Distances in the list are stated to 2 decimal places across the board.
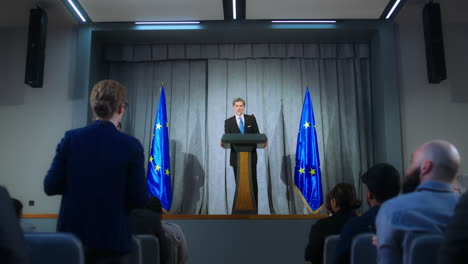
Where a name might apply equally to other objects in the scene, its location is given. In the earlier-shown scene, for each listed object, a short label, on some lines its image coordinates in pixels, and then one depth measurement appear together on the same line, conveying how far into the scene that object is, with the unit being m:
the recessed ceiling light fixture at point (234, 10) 6.16
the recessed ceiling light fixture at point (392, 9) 6.16
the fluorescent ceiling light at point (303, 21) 6.76
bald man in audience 1.44
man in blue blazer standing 1.67
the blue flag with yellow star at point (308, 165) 6.38
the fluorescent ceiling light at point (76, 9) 6.08
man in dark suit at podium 6.54
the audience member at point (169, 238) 3.17
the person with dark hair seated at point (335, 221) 2.75
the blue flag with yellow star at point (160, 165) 6.37
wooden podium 5.29
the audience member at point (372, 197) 1.99
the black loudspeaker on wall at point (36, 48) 5.85
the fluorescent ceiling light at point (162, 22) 6.76
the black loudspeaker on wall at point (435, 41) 5.97
